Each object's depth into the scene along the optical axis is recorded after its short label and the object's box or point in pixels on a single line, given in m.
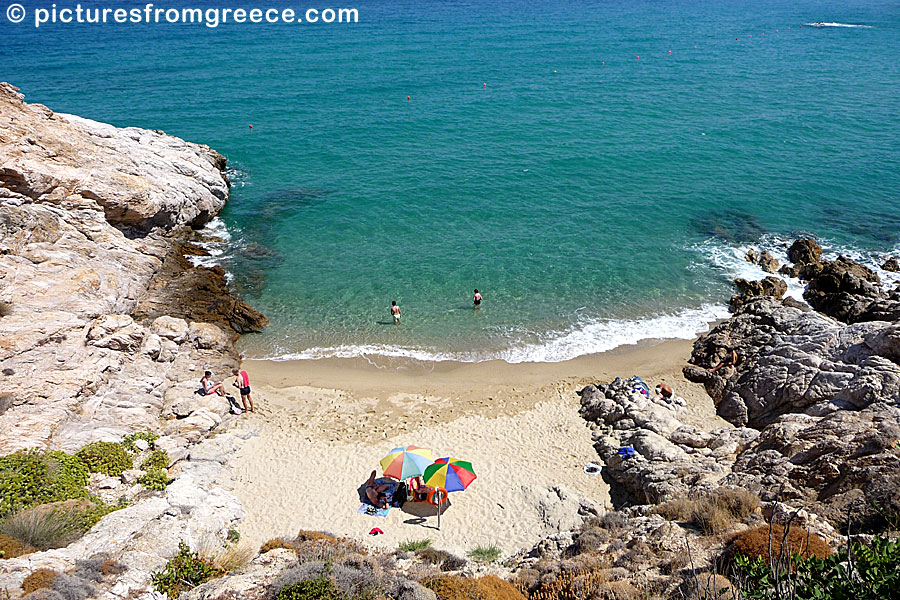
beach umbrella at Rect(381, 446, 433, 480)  15.17
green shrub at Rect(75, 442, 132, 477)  14.45
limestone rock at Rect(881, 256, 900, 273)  27.41
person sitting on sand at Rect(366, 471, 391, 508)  15.20
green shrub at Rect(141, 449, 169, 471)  15.32
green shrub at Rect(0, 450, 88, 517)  12.33
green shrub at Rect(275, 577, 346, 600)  9.15
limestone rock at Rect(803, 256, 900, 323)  22.23
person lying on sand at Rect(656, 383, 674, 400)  19.55
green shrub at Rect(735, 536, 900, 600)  6.17
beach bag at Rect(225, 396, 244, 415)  18.92
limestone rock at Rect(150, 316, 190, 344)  20.84
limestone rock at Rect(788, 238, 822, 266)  27.97
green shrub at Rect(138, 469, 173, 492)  14.42
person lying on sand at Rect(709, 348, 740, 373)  20.86
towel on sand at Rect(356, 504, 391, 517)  14.95
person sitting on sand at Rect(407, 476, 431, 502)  15.23
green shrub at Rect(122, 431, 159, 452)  15.85
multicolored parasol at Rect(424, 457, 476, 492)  14.73
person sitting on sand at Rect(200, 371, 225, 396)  19.12
